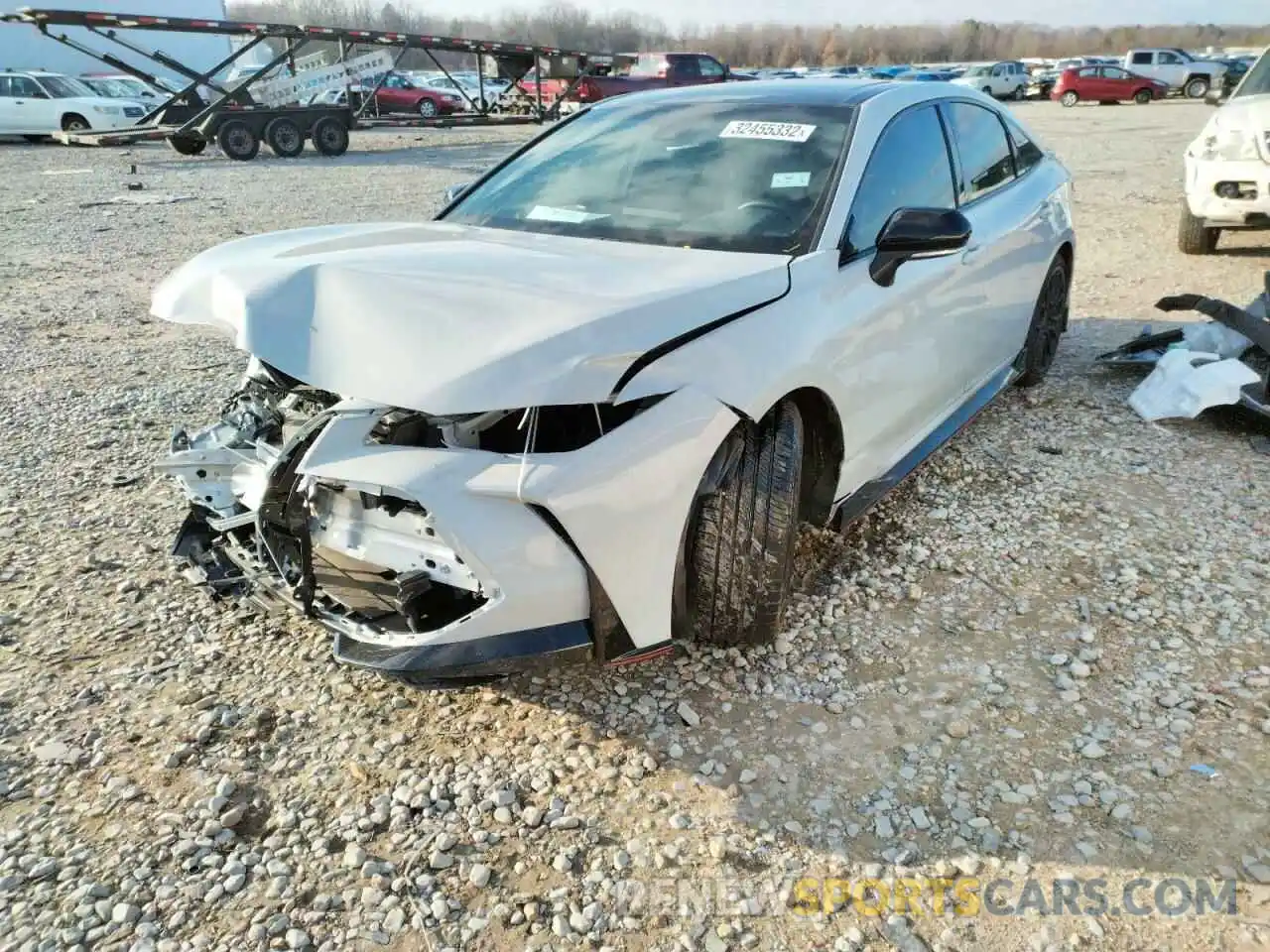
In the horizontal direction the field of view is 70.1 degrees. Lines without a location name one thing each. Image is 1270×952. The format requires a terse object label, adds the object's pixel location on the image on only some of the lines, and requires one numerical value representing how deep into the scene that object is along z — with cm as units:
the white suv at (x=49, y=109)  1986
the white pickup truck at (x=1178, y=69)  3259
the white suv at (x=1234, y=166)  718
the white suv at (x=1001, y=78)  3509
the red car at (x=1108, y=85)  3142
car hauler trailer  1602
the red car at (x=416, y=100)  2725
